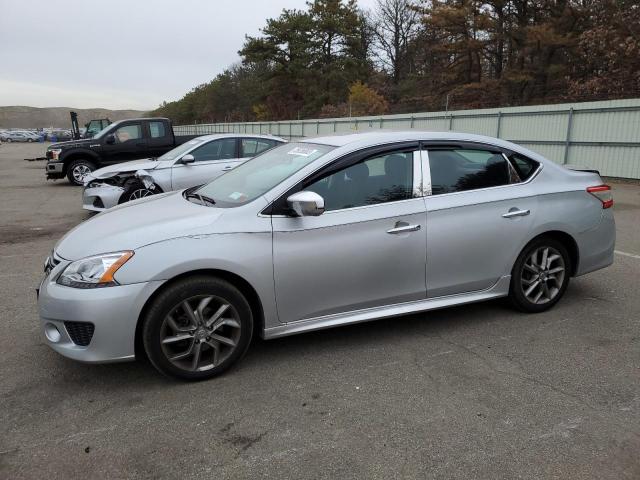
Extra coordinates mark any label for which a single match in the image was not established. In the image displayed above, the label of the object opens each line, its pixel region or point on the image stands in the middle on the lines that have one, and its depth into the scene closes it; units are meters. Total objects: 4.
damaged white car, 8.92
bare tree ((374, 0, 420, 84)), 49.38
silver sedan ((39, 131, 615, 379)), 3.23
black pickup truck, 14.21
